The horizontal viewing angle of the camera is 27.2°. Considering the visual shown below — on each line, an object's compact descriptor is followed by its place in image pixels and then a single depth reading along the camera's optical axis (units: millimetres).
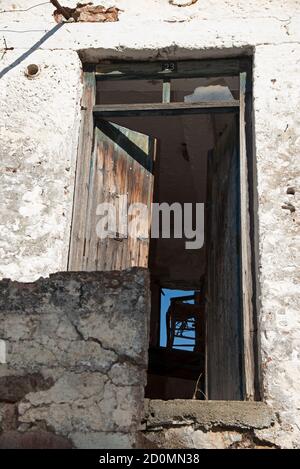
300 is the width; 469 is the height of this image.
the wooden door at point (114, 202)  4941
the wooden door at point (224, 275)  4703
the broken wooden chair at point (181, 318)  10023
